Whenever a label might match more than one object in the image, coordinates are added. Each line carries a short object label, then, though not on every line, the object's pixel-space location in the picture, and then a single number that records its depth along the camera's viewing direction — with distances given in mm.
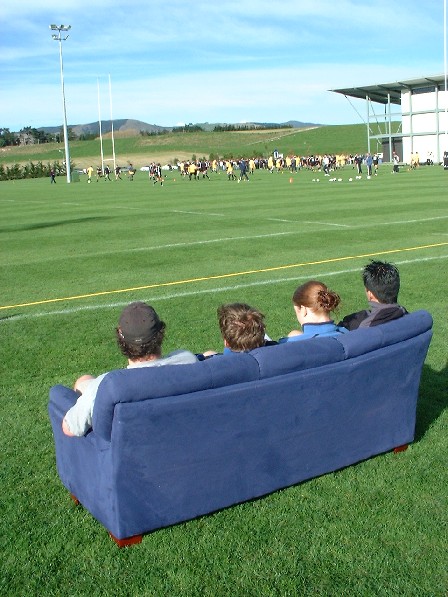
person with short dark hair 5152
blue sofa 3814
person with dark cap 4059
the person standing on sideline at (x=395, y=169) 52656
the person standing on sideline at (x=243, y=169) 50431
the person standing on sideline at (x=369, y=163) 48406
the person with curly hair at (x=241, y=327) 4449
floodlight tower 61803
